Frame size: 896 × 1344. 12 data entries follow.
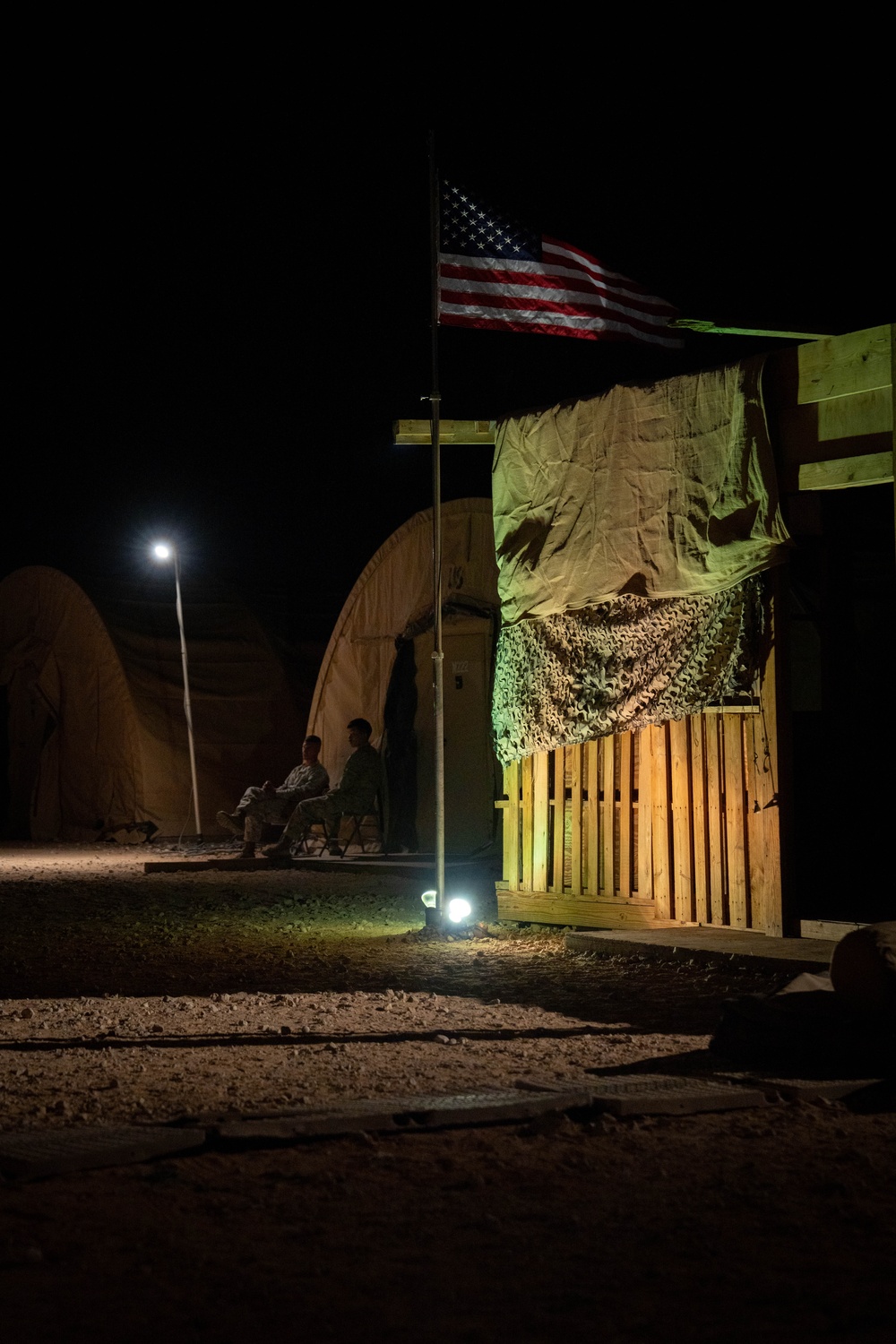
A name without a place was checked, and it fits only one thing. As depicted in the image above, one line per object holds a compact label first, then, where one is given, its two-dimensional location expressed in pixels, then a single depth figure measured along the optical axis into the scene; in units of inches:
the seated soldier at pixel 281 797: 642.2
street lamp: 768.3
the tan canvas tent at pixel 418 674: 610.5
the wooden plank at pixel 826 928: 333.4
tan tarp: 356.8
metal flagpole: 383.6
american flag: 382.0
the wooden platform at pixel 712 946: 309.4
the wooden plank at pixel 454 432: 434.6
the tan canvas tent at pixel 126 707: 796.0
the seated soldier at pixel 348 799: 614.2
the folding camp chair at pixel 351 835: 622.2
